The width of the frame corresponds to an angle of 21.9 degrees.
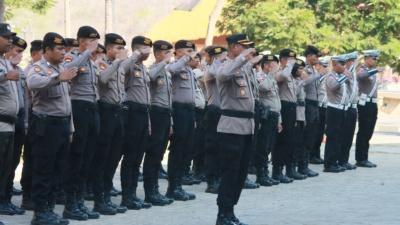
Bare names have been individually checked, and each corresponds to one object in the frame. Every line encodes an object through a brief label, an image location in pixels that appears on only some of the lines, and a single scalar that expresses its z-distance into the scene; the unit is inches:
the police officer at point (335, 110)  705.6
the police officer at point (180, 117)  543.8
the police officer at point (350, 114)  721.6
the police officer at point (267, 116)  623.8
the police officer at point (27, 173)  493.7
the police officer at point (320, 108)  711.1
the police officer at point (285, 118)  647.8
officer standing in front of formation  436.8
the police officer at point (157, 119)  517.3
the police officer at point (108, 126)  478.3
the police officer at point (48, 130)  436.5
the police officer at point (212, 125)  586.7
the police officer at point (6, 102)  430.6
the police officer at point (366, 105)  749.9
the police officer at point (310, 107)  687.7
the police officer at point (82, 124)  459.5
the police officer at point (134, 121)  497.4
